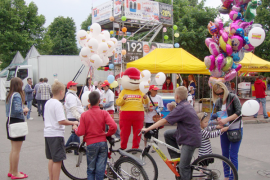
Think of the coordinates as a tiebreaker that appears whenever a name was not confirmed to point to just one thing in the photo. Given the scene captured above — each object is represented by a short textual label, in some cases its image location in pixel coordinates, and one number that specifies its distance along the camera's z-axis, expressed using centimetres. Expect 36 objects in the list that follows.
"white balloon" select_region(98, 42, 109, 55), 749
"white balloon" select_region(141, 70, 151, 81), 614
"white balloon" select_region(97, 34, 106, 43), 782
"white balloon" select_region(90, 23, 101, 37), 767
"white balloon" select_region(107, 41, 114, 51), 780
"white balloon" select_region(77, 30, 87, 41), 752
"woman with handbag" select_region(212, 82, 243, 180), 401
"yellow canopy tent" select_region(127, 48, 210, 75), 1035
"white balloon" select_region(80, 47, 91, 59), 735
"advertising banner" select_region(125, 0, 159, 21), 1473
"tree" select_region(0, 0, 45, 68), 2659
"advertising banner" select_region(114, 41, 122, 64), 1387
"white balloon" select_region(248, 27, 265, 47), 688
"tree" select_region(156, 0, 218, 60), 2017
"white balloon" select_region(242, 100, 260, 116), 405
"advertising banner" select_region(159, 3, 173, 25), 1642
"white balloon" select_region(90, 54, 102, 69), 726
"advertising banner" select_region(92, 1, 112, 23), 1512
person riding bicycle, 364
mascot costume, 554
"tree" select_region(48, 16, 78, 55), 4203
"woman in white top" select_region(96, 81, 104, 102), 768
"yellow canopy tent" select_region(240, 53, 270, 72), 1155
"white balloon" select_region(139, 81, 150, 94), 577
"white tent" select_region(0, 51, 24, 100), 2092
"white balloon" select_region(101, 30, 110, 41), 803
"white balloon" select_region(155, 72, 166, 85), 789
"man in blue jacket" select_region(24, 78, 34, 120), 1219
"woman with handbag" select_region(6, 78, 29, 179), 439
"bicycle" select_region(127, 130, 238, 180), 366
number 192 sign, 1381
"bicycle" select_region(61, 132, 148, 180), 373
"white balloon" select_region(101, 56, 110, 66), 787
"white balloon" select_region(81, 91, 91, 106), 602
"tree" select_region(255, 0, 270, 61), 2206
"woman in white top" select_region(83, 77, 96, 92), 764
